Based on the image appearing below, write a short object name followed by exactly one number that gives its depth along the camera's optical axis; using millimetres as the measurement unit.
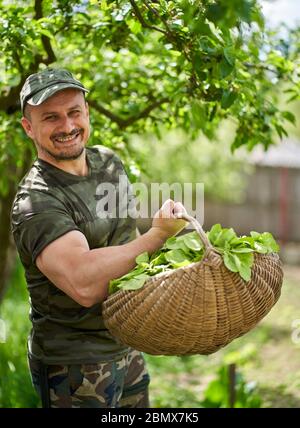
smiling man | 2604
